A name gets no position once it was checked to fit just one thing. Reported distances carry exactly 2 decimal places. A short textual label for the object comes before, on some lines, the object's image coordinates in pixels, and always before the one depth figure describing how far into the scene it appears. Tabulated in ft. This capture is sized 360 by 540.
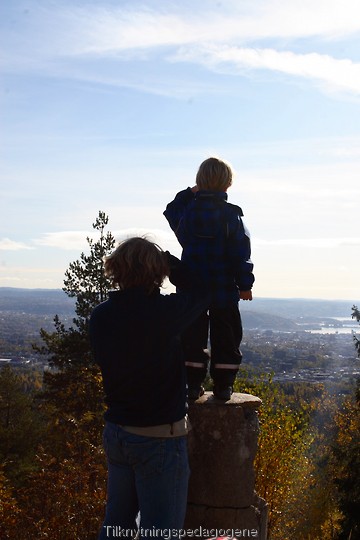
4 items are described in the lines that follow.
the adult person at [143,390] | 12.80
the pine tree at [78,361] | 70.28
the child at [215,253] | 18.47
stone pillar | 20.24
